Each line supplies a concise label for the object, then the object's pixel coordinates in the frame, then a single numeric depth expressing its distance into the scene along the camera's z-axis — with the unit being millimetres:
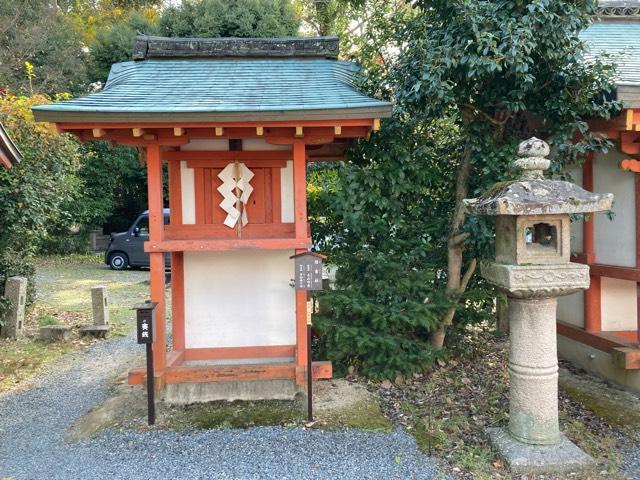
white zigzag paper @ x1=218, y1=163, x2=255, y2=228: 5086
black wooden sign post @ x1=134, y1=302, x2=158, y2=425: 4363
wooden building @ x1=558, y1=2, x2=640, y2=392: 5016
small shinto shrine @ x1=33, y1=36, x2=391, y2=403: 4359
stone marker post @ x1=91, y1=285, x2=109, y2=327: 8094
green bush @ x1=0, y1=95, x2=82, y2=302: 7598
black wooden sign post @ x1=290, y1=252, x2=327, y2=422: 4453
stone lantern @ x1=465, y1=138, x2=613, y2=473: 3541
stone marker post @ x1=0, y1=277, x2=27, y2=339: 7473
